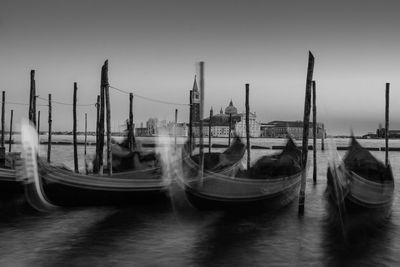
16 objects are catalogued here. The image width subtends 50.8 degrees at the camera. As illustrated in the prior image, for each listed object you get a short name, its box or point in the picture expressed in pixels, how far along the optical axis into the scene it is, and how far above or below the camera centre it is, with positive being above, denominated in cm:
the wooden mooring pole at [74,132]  1745 +1
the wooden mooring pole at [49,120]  2158 +65
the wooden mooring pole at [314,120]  1655 +57
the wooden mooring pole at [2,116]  1979 +81
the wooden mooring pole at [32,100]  1497 +118
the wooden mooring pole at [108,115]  1272 +57
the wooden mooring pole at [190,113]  1835 +87
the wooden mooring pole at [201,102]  1187 +90
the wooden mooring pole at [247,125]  1759 +39
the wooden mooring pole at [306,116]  1010 +45
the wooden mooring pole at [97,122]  1495 +53
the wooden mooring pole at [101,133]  1281 +0
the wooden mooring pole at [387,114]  1606 +80
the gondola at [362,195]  972 -145
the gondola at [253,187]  988 -135
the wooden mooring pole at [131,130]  2059 +13
